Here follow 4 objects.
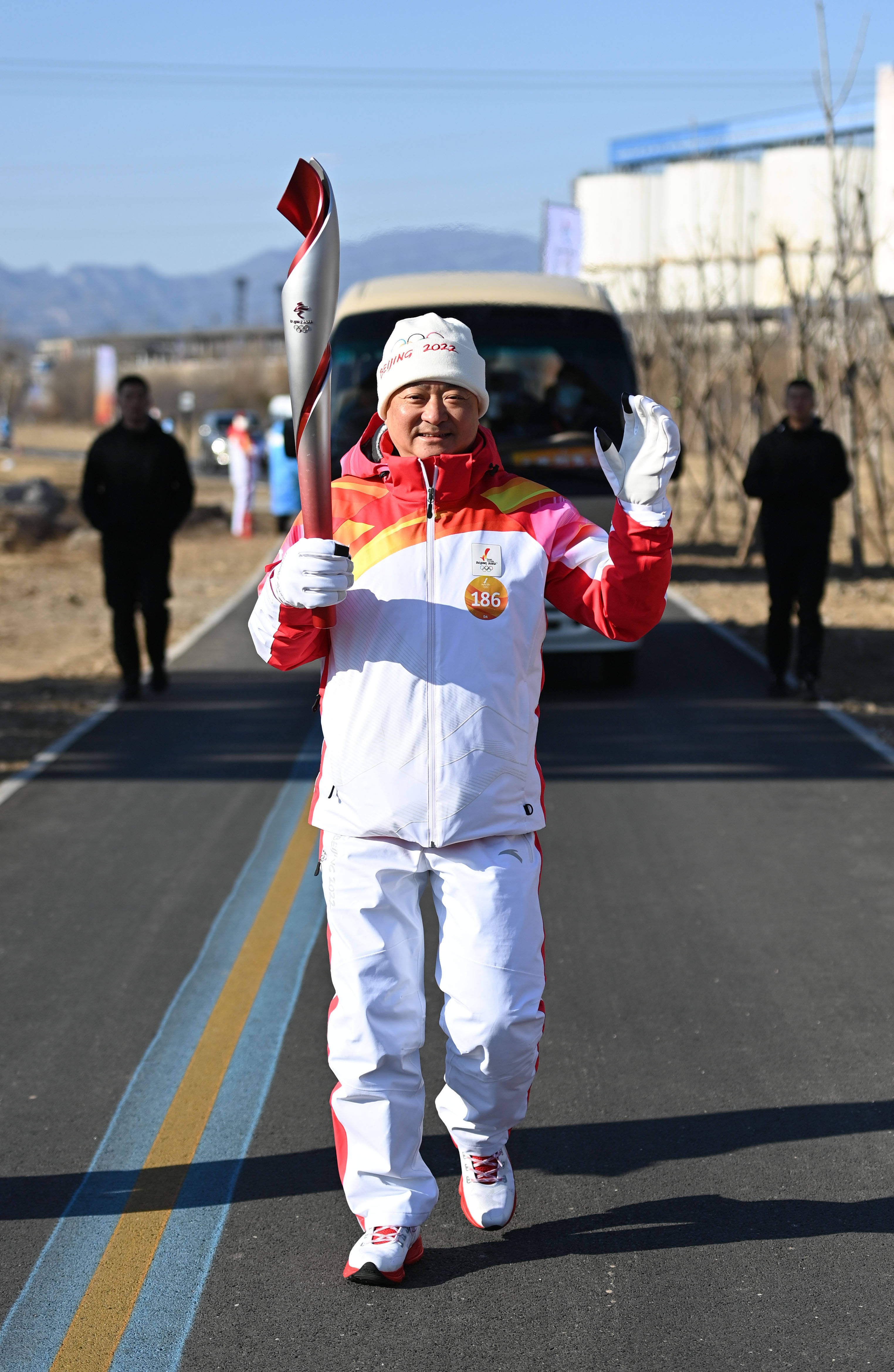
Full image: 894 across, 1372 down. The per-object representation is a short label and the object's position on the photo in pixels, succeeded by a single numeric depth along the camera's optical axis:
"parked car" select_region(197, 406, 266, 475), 46.31
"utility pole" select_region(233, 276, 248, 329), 156.12
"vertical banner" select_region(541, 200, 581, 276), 26.09
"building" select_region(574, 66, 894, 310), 58.28
